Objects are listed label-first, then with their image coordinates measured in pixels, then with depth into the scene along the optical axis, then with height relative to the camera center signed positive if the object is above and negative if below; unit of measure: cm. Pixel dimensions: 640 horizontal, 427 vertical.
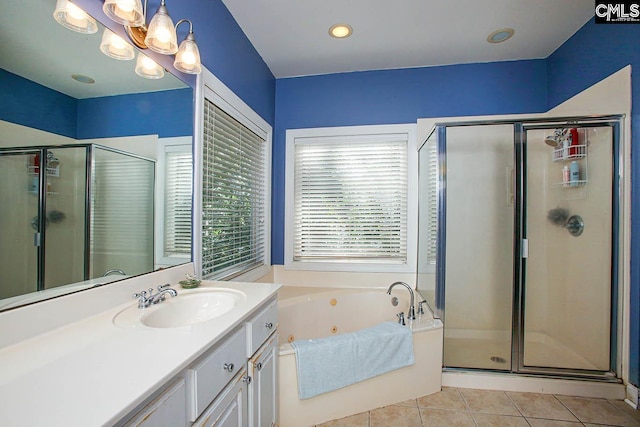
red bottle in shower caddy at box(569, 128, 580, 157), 209 +58
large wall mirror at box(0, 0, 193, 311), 81 +19
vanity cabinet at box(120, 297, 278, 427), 71 -58
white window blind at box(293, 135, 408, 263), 272 +14
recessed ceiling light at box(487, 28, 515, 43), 214 +145
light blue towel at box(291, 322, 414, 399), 158 -88
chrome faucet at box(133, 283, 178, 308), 110 -36
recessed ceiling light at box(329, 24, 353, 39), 210 +145
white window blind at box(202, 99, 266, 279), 176 +12
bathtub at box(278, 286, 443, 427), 160 -97
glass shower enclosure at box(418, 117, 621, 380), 200 -22
